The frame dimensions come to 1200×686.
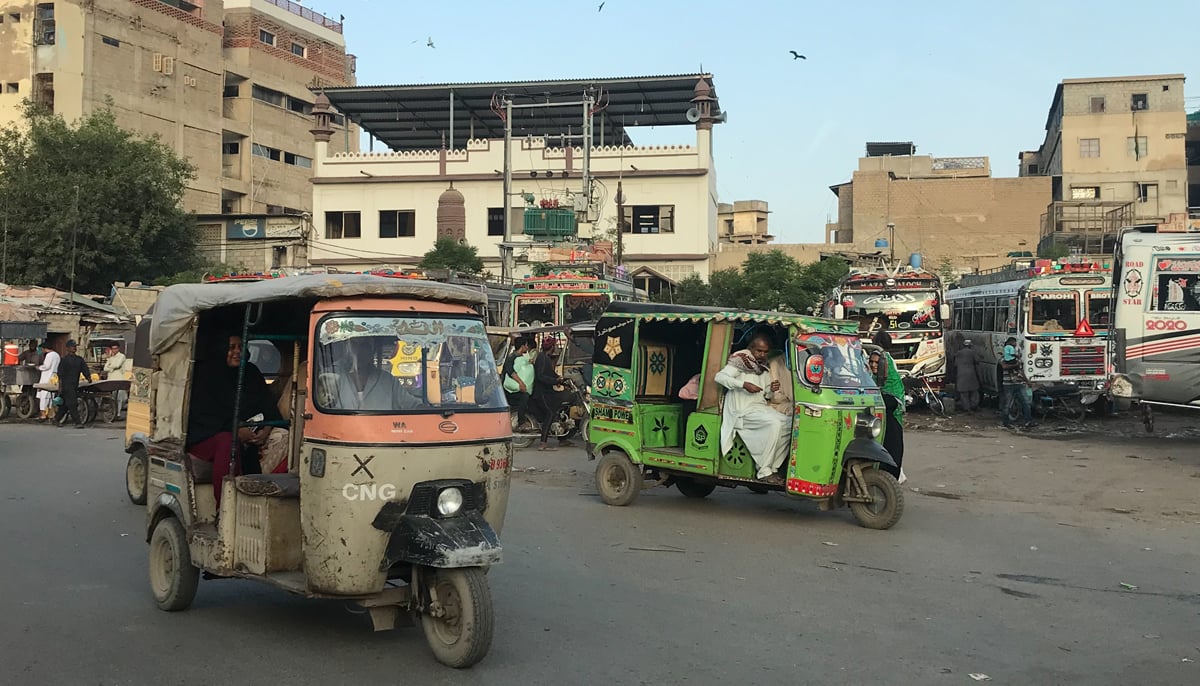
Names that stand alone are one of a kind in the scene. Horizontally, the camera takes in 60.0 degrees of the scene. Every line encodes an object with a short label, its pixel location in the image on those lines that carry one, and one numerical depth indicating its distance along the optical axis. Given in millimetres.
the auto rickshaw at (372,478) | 5629
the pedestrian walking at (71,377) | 21078
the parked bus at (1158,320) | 15414
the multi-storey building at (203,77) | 54938
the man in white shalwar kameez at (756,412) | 10367
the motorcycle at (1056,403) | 21000
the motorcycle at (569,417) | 17766
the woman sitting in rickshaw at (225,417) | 6832
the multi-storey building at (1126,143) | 57750
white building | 49062
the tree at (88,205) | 41812
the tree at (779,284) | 36656
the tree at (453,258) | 41750
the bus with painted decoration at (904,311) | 23375
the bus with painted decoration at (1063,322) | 21109
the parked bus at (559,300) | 22922
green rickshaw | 10117
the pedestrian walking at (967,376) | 22953
